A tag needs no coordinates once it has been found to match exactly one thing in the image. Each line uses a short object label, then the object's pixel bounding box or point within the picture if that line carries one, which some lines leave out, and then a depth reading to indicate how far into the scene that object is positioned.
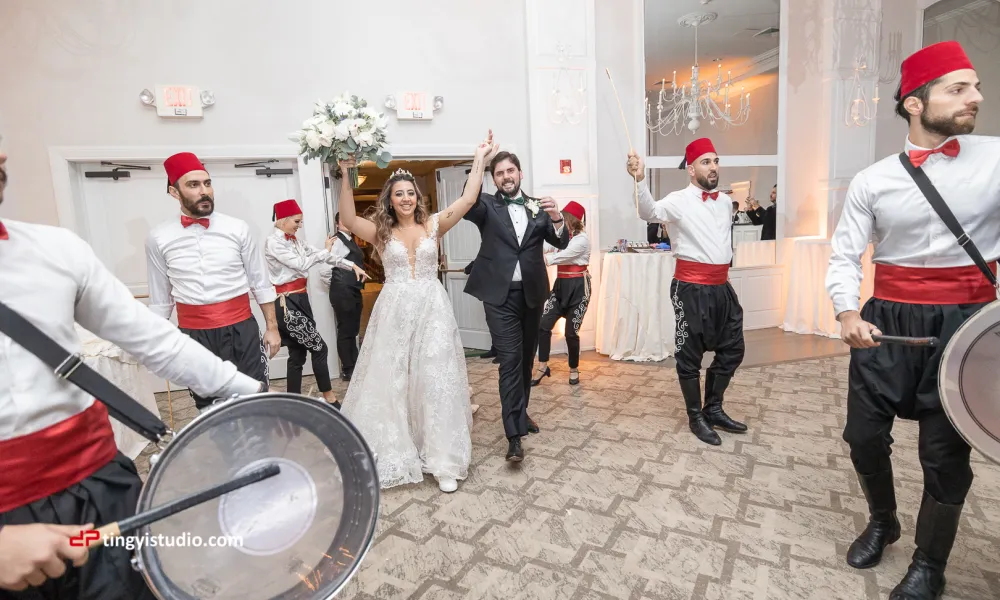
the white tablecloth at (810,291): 6.01
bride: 2.80
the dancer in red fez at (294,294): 3.90
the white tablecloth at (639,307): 5.23
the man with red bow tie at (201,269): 2.69
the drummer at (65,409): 0.89
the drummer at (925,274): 1.69
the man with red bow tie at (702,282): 3.20
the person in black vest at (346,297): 4.62
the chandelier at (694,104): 6.09
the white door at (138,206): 4.57
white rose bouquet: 2.58
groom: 2.94
